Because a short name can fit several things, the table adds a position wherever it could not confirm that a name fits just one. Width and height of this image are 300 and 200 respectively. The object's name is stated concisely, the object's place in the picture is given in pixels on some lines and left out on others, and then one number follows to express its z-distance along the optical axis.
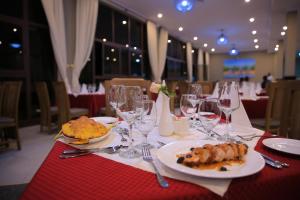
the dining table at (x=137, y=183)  0.51
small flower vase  0.99
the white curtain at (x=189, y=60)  12.49
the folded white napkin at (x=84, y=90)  4.52
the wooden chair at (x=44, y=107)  3.84
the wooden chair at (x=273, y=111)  2.58
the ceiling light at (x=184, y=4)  5.22
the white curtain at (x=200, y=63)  15.02
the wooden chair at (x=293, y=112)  1.32
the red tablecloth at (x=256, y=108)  3.01
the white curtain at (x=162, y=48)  9.09
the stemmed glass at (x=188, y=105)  1.07
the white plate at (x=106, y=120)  1.33
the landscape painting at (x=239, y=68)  16.37
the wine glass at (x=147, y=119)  0.80
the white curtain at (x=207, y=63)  16.37
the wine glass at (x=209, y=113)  0.93
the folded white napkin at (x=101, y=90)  4.48
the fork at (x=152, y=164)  0.54
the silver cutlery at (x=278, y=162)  0.66
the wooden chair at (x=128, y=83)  2.38
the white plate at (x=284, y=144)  0.78
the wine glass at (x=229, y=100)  0.95
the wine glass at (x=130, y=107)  0.77
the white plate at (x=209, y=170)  0.55
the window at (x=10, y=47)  4.21
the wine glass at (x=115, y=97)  1.00
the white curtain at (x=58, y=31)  4.49
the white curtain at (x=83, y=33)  5.18
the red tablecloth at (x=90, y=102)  4.01
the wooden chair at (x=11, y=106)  3.01
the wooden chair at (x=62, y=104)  3.67
